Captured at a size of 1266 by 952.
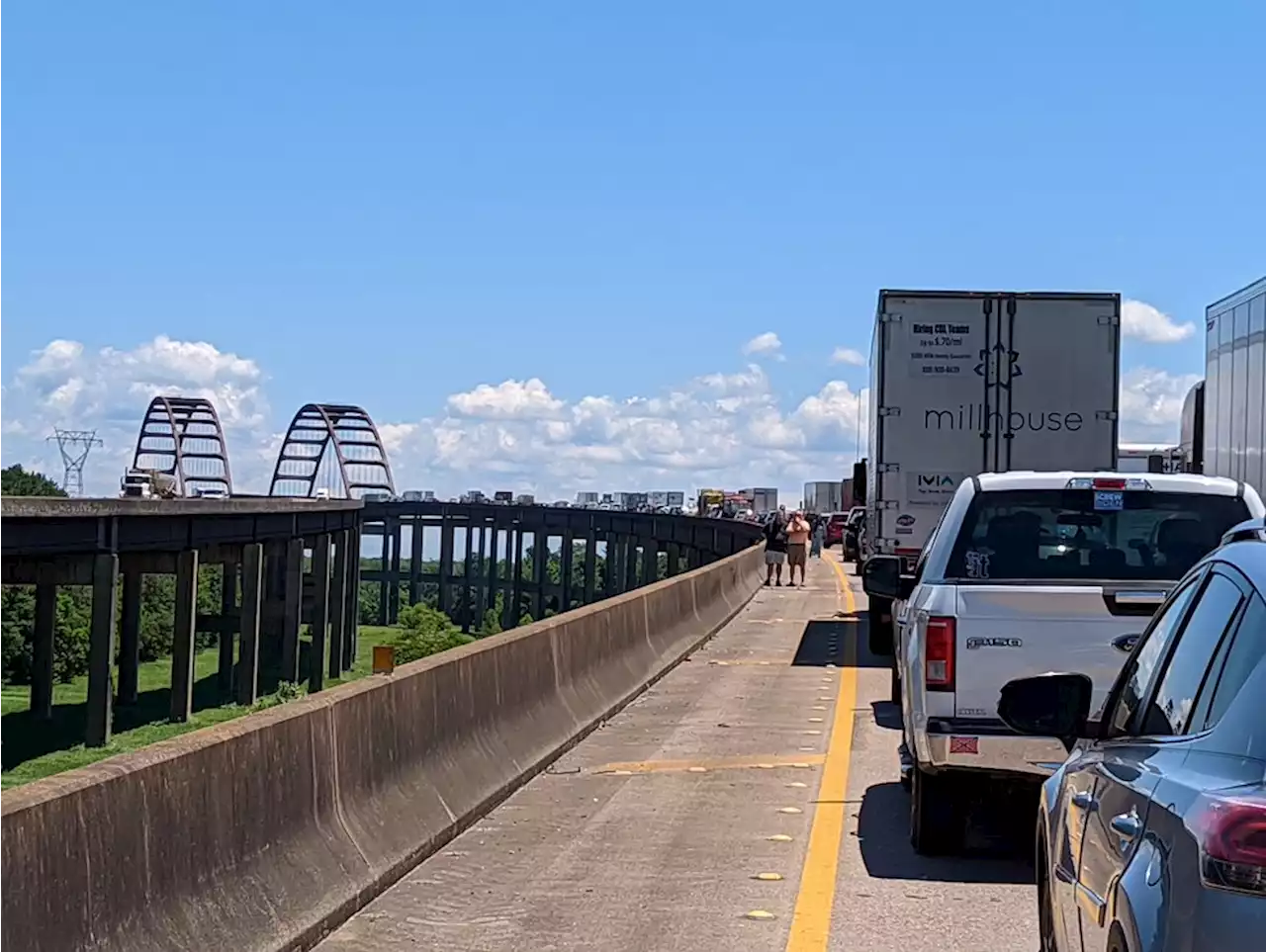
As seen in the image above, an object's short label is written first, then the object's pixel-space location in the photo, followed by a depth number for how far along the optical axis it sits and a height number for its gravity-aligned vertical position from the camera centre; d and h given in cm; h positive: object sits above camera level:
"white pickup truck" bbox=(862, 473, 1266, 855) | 888 -27
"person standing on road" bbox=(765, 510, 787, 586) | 4272 -30
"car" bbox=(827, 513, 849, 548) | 8550 +25
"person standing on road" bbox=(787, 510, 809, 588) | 4216 -21
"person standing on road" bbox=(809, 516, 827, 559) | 6819 -27
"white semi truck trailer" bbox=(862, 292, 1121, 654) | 2367 +187
